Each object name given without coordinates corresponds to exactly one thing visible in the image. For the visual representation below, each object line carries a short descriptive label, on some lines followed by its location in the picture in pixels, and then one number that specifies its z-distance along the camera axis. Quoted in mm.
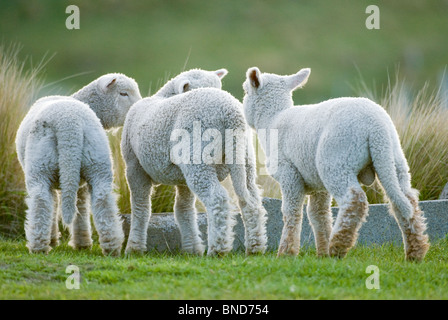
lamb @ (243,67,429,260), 10492
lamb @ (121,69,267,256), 11648
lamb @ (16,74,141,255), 12164
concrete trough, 14375
